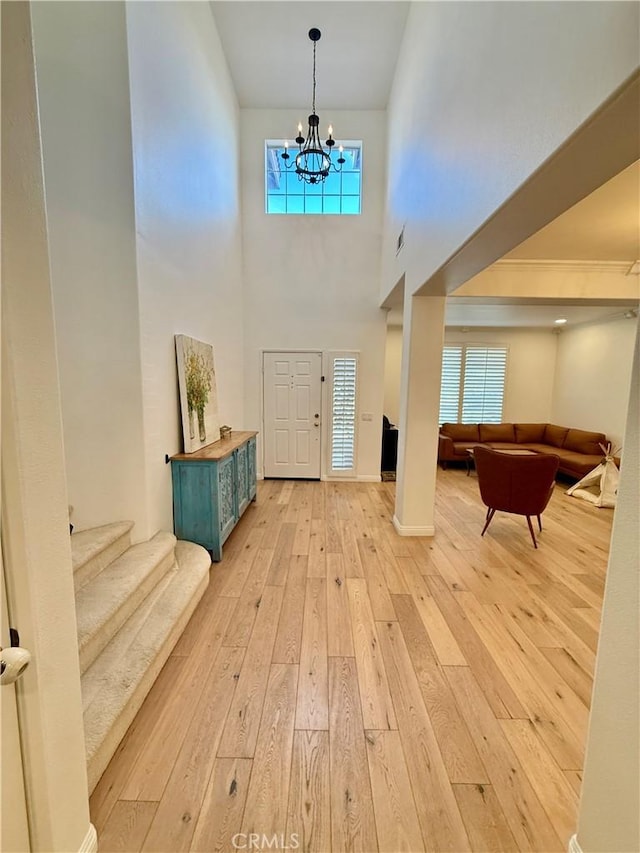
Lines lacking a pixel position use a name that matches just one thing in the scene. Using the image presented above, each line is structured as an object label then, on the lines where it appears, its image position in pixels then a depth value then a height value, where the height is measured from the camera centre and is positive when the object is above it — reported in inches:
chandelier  153.6 +103.6
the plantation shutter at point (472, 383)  298.5 +3.9
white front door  225.1 -17.6
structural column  138.2 -9.3
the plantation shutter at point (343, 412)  224.8 -16.3
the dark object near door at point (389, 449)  244.2 -42.0
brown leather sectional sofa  229.9 -38.9
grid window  218.1 +118.2
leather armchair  135.7 -35.2
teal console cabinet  120.6 -38.4
